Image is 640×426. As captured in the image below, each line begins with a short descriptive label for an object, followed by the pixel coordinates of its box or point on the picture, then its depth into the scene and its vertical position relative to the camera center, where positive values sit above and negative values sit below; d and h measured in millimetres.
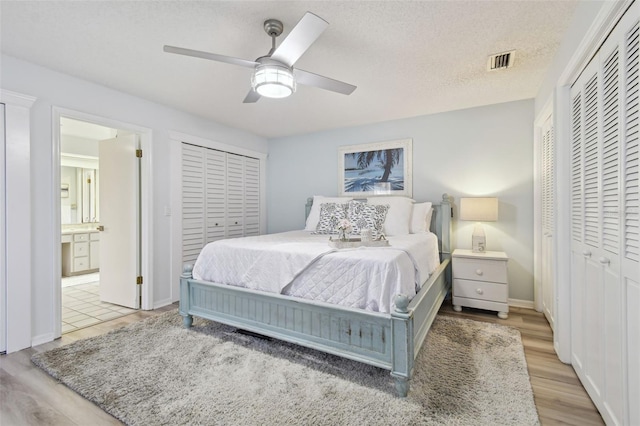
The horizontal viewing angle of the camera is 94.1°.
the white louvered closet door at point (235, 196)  4375 +232
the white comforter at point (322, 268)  1910 -423
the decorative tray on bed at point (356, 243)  2420 -263
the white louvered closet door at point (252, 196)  4695 +240
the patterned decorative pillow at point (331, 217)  3579 -70
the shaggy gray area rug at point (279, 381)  1576 -1075
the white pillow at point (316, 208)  3887 +43
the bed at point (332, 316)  1745 -756
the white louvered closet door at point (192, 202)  3734 +116
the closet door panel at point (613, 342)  1325 -613
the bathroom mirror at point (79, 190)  5523 +401
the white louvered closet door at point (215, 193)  4059 +248
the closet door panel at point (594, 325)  1547 -619
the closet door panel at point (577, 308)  1816 -609
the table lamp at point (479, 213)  3156 -17
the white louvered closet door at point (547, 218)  2730 -62
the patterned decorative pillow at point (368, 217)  3391 -66
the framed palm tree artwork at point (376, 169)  3959 +593
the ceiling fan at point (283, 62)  1623 +943
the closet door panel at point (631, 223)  1188 -47
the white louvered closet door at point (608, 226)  1229 -73
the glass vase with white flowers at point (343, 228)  2584 -145
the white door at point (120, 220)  3389 -104
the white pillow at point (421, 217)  3414 -67
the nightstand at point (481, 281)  2986 -721
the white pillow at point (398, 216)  3361 -54
